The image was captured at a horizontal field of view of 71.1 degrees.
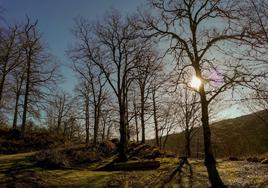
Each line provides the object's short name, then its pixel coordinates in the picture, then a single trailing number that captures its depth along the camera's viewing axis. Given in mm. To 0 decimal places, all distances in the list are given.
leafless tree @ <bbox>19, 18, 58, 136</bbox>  18824
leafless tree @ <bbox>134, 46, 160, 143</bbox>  14947
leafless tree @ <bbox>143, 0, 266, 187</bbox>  10936
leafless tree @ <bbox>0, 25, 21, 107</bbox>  16668
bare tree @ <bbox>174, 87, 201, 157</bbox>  25123
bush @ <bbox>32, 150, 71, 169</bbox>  10899
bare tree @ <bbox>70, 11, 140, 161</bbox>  13919
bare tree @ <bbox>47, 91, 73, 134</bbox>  33539
